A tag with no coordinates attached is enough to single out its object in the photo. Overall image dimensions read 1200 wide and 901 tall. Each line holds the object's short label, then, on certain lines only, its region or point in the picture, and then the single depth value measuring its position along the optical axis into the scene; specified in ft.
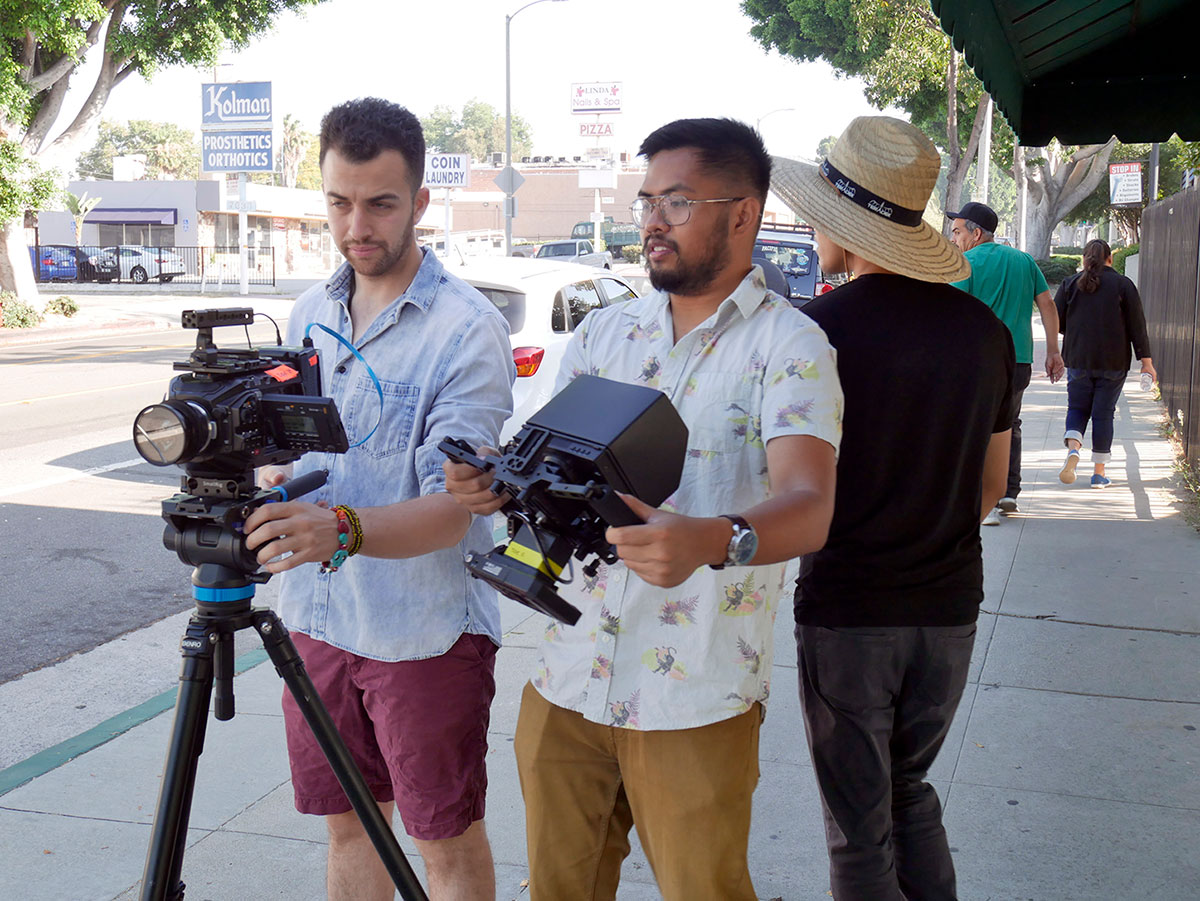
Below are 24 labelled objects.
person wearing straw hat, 7.97
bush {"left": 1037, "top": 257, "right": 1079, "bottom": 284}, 119.44
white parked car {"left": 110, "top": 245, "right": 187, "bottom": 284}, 130.62
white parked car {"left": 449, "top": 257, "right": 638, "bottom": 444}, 25.34
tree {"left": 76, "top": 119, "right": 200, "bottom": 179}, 362.33
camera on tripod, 6.23
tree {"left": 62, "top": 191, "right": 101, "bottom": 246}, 144.15
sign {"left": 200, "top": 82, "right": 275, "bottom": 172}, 106.52
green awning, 13.38
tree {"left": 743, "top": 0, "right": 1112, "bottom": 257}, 82.43
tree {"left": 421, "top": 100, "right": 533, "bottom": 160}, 523.70
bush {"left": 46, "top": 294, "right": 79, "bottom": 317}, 78.64
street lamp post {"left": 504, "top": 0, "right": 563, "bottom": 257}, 87.45
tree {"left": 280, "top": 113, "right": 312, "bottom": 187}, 319.27
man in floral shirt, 6.82
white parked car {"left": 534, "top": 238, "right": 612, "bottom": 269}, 120.78
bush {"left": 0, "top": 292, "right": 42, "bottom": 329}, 71.15
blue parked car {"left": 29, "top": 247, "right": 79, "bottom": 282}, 128.88
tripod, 6.52
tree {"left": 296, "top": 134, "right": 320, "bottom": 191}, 359.25
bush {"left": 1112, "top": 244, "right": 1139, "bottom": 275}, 86.38
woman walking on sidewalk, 27.07
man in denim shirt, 7.81
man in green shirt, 21.93
